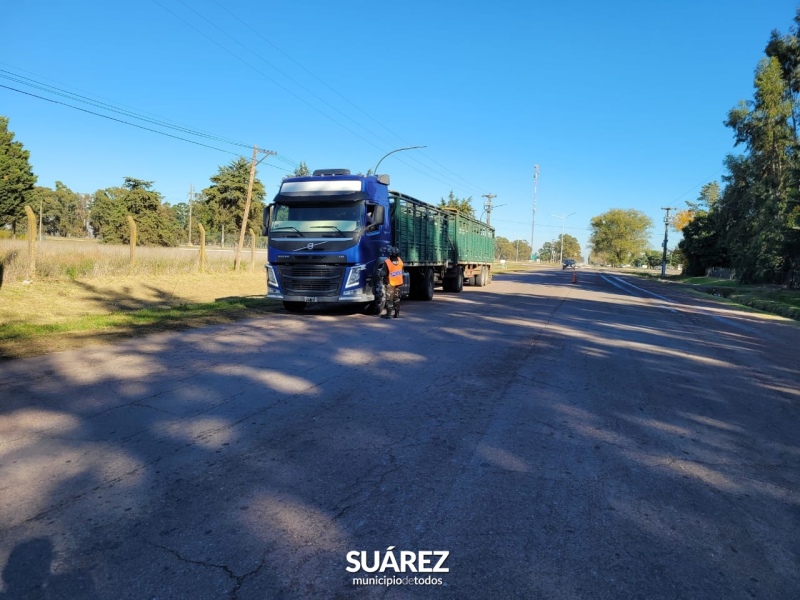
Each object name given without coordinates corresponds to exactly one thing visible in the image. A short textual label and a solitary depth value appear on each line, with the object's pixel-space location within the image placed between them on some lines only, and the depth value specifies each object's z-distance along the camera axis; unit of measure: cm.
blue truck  1302
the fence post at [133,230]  1974
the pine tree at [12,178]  4284
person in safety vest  1346
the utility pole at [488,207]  6481
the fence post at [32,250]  1605
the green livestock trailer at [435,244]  1659
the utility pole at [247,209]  3041
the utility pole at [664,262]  6683
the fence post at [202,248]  2517
